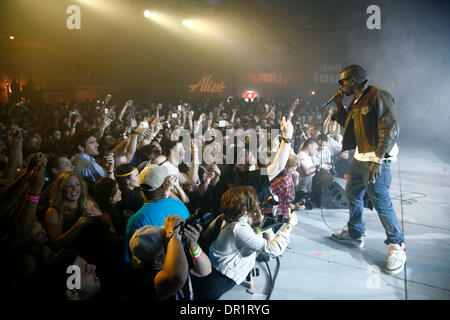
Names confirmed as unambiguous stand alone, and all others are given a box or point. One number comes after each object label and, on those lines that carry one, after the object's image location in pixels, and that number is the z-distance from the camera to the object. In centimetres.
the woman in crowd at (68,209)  240
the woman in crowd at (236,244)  232
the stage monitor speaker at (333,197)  491
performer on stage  296
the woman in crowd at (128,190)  305
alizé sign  2250
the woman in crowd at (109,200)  290
